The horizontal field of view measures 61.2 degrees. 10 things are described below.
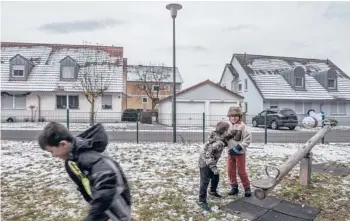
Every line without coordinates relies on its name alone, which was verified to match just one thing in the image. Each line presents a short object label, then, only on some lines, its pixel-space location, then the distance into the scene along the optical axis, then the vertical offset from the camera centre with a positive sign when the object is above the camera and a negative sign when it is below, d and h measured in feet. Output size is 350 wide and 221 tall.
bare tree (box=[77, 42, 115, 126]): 87.60 +12.33
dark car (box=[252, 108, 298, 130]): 67.92 -1.55
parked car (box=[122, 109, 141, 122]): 45.48 -0.95
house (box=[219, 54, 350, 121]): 100.53 +9.56
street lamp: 39.24 +13.49
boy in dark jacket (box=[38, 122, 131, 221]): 6.34 -1.31
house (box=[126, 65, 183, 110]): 143.54 +12.96
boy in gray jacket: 15.28 -2.33
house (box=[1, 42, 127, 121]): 91.97 +9.53
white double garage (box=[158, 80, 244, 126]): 85.81 +3.41
